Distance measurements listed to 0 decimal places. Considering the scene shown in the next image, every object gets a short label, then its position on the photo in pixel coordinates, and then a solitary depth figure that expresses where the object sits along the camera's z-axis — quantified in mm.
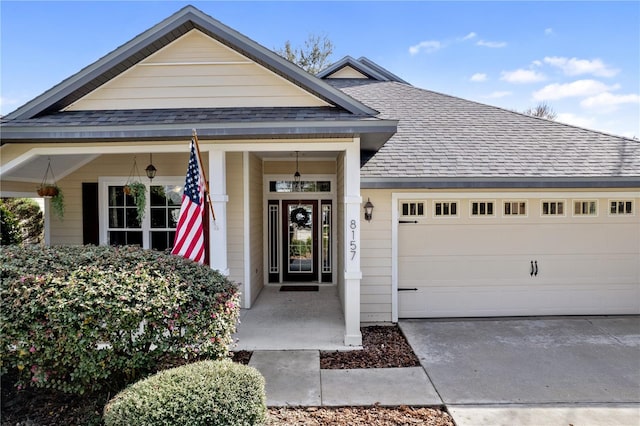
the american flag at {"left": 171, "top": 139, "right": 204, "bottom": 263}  4653
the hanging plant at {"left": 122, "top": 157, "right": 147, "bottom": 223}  6531
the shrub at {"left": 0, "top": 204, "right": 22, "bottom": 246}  10492
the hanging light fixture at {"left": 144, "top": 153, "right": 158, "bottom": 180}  7242
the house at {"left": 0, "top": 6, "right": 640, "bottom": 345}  5285
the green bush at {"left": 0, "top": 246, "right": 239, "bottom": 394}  3154
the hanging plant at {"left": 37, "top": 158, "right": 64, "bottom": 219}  6496
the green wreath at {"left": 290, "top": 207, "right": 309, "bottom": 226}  9141
